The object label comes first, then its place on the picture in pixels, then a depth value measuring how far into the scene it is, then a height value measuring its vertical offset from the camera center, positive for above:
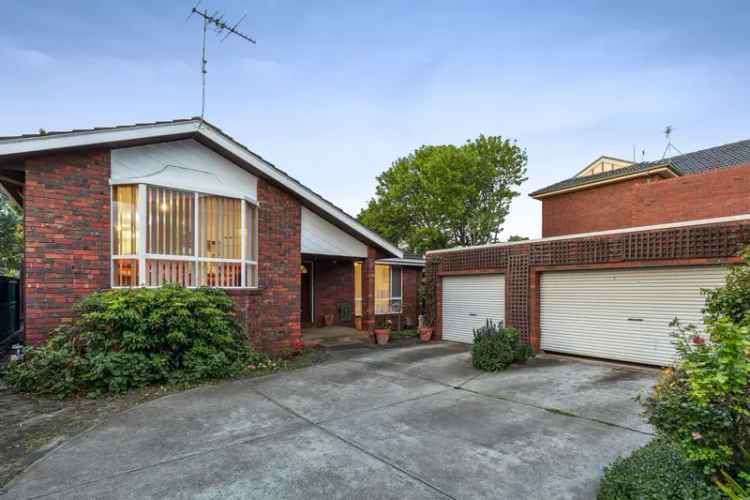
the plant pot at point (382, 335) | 11.06 -2.54
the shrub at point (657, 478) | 2.30 -1.56
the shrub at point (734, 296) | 4.45 -0.58
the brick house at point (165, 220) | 6.19 +0.65
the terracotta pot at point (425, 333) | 12.14 -2.74
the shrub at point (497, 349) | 7.70 -2.15
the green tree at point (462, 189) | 23.53 +4.09
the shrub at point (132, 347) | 5.62 -1.59
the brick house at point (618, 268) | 7.39 -0.44
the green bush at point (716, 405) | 2.28 -1.04
